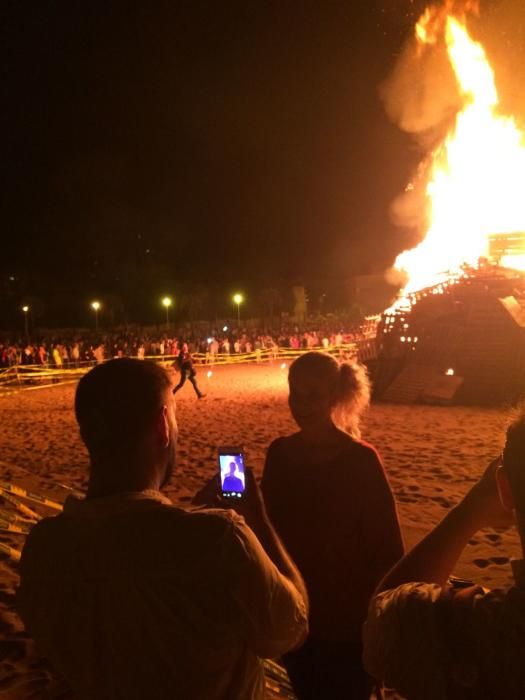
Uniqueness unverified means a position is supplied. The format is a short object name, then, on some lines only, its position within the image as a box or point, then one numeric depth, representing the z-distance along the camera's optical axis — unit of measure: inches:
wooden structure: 625.0
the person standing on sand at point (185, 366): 631.2
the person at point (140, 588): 52.1
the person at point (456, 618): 44.9
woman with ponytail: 90.8
